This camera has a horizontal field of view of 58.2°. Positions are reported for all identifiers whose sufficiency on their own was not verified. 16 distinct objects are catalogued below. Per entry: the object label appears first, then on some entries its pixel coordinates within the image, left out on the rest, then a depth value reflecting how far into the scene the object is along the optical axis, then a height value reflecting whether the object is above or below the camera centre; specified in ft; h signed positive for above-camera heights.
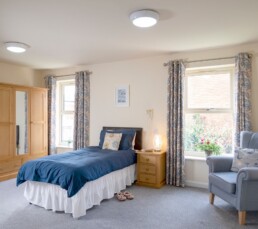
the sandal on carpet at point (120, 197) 11.36 -3.98
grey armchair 8.71 -2.61
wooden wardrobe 15.11 -0.66
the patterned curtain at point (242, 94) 11.95 +1.18
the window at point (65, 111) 18.76 +0.45
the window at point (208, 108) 13.41 +0.55
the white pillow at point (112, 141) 14.06 -1.49
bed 9.46 -2.81
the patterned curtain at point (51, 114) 18.49 +0.21
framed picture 15.72 +1.42
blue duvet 9.36 -2.29
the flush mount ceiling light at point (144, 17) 8.32 +3.64
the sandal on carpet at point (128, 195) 11.60 -3.98
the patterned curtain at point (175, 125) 13.53 -0.49
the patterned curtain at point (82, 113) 17.04 +0.27
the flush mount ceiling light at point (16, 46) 12.05 +3.72
